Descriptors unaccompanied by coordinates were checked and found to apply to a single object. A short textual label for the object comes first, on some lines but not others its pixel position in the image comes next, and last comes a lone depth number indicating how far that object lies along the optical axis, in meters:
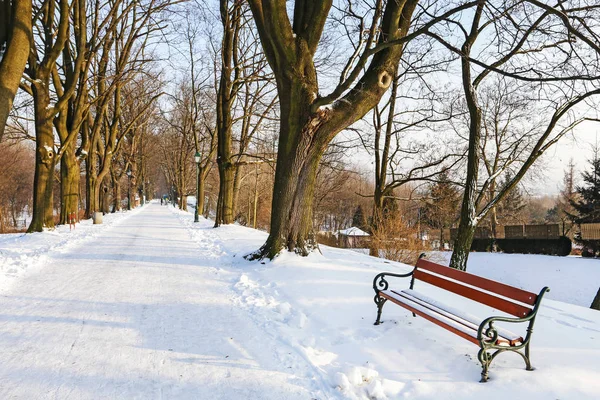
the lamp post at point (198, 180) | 22.23
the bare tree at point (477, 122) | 9.46
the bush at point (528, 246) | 25.30
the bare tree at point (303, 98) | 7.87
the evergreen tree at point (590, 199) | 30.48
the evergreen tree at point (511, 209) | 42.81
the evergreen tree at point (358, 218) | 54.39
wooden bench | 3.33
